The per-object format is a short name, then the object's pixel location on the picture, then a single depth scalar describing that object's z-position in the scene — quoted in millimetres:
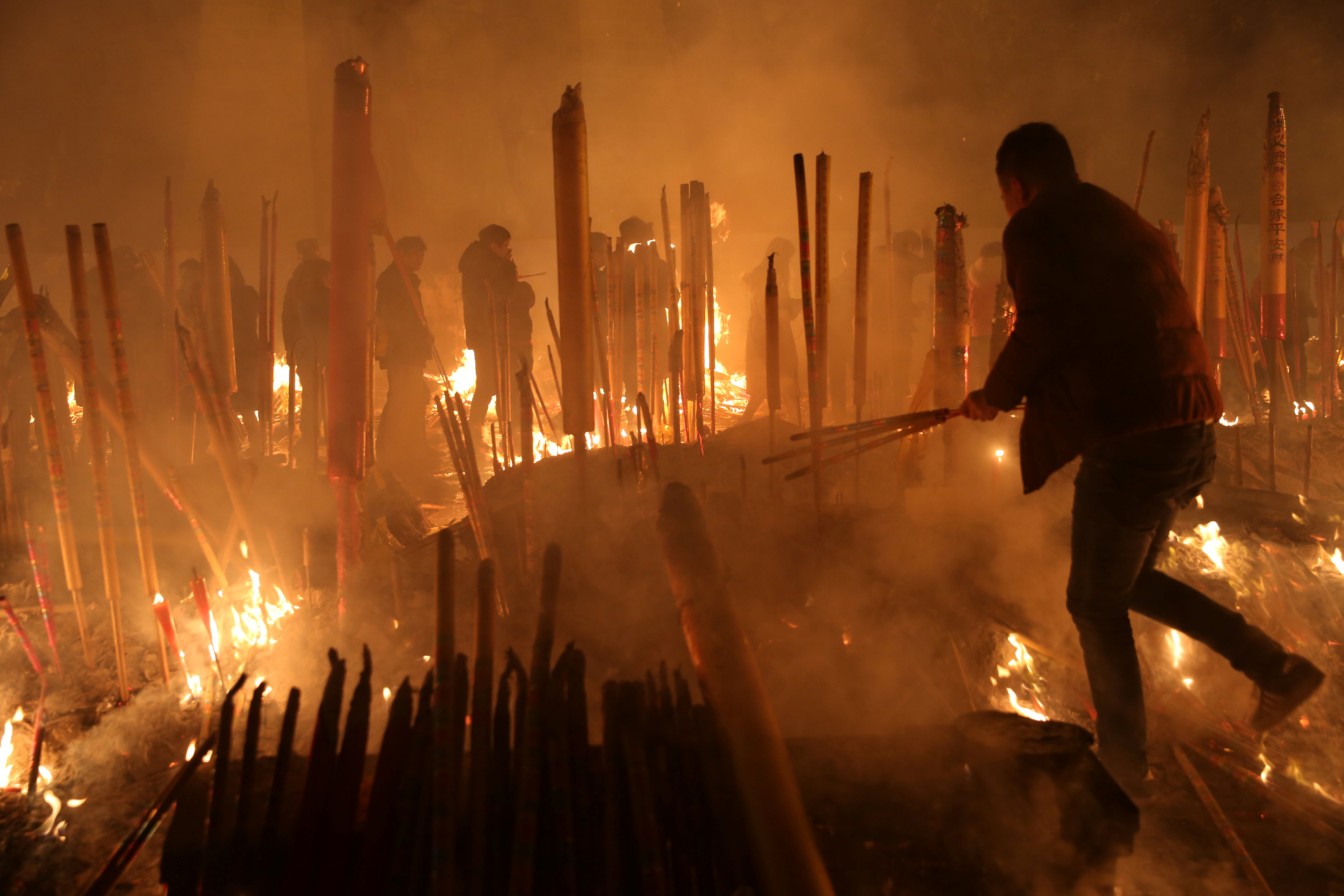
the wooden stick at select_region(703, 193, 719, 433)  5316
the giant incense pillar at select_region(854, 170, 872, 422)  3350
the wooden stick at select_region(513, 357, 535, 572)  3193
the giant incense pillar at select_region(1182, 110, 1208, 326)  4227
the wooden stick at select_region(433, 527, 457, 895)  1349
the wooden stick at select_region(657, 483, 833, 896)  1464
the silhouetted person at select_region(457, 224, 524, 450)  6496
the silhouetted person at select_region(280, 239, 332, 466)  6516
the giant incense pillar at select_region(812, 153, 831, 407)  3262
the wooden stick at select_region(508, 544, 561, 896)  1385
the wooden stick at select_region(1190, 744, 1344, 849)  2145
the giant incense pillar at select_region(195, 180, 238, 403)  5246
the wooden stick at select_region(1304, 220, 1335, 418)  6539
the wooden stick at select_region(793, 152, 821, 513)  3150
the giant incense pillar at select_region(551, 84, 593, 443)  3484
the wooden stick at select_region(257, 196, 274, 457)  4676
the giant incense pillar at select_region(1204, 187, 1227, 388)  4832
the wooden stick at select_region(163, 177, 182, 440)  4668
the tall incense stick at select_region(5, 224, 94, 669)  2742
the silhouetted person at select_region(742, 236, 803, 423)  7719
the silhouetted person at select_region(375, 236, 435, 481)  6582
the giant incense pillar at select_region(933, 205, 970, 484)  3645
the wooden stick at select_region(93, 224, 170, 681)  2867
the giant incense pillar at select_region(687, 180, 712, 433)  5508
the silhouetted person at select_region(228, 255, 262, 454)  6961
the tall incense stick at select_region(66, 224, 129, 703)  2805
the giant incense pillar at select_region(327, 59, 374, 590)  3484
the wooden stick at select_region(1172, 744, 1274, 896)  1918
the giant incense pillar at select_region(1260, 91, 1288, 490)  4562
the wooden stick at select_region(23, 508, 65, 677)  3375
